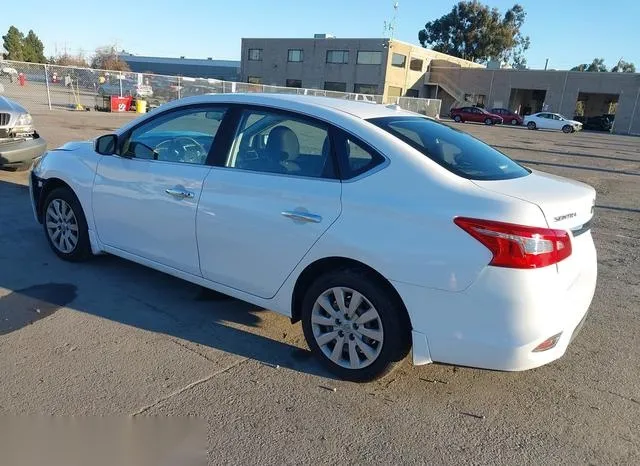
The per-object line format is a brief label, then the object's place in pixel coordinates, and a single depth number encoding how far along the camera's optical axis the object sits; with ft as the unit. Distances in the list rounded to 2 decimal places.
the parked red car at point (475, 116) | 150.10
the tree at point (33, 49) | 277.03
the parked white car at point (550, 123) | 139.23
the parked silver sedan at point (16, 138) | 25.43
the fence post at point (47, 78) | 73.56
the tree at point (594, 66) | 362.53
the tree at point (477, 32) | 251.80
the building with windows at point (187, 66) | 311.06
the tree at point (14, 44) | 264.52
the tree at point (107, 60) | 223.92
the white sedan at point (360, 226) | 8.91
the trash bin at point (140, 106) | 84.11
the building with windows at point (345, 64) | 176.45
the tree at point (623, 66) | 373.81
